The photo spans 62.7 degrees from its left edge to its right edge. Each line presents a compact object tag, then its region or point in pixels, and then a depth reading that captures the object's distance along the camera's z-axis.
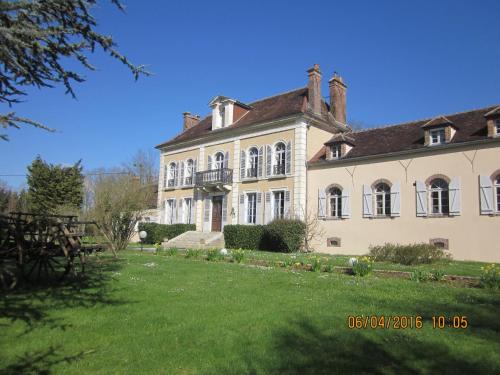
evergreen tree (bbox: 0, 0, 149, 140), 5.33
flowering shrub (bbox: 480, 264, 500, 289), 8.00
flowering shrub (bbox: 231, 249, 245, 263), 12.90
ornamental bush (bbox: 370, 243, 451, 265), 13.05
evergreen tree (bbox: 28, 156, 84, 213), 30.25
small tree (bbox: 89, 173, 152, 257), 17.59
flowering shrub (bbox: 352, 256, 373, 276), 9.72
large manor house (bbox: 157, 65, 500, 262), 16.31
